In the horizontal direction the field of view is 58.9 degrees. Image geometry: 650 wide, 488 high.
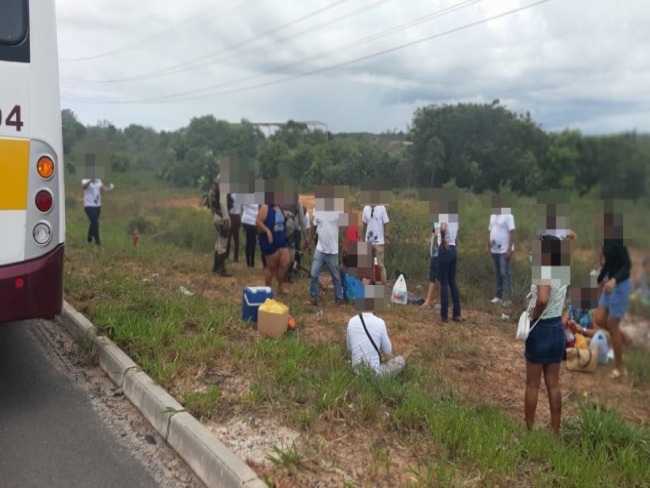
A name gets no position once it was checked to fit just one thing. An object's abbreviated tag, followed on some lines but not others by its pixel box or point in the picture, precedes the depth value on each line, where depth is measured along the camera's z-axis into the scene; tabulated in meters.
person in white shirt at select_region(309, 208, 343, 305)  7.70
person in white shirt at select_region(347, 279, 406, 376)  4.80
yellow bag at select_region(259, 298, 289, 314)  5.90
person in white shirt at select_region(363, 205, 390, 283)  8.31
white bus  3.90
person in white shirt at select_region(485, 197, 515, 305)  8.59
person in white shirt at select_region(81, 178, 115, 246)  11.95
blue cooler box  6.27
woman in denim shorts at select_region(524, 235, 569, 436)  4.09
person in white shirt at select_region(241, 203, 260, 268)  9.93
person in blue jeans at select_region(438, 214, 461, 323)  7.58
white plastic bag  8.65
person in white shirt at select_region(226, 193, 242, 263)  10.10
